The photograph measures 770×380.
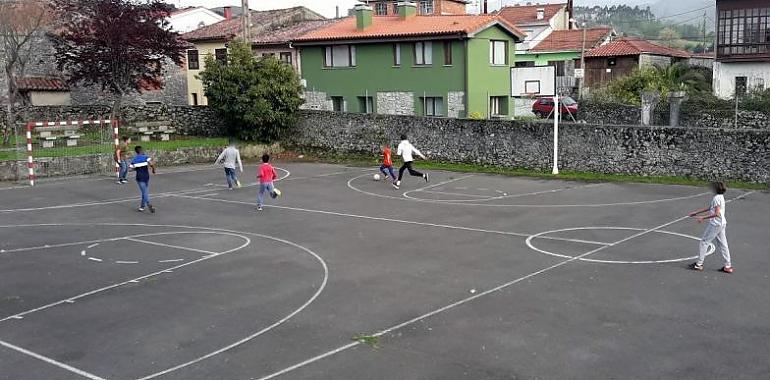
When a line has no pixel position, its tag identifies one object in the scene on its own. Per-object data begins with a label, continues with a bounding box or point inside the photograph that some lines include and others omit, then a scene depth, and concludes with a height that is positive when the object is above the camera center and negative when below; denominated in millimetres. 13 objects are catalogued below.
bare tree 37281 +4500
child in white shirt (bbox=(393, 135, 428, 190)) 26841 -1861
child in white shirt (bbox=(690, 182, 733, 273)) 14352 -2622
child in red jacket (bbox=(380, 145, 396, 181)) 27025 -2190
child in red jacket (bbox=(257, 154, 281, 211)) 22203 -2103
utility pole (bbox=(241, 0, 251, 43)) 38856 +4820
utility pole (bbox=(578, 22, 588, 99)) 46462 +1503
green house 39812 +2257
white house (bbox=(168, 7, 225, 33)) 62469 +7913
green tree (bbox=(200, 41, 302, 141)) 36031 +852
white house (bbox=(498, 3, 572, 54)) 70625 +7889
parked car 43781 -392
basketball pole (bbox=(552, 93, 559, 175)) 28800 -1682
